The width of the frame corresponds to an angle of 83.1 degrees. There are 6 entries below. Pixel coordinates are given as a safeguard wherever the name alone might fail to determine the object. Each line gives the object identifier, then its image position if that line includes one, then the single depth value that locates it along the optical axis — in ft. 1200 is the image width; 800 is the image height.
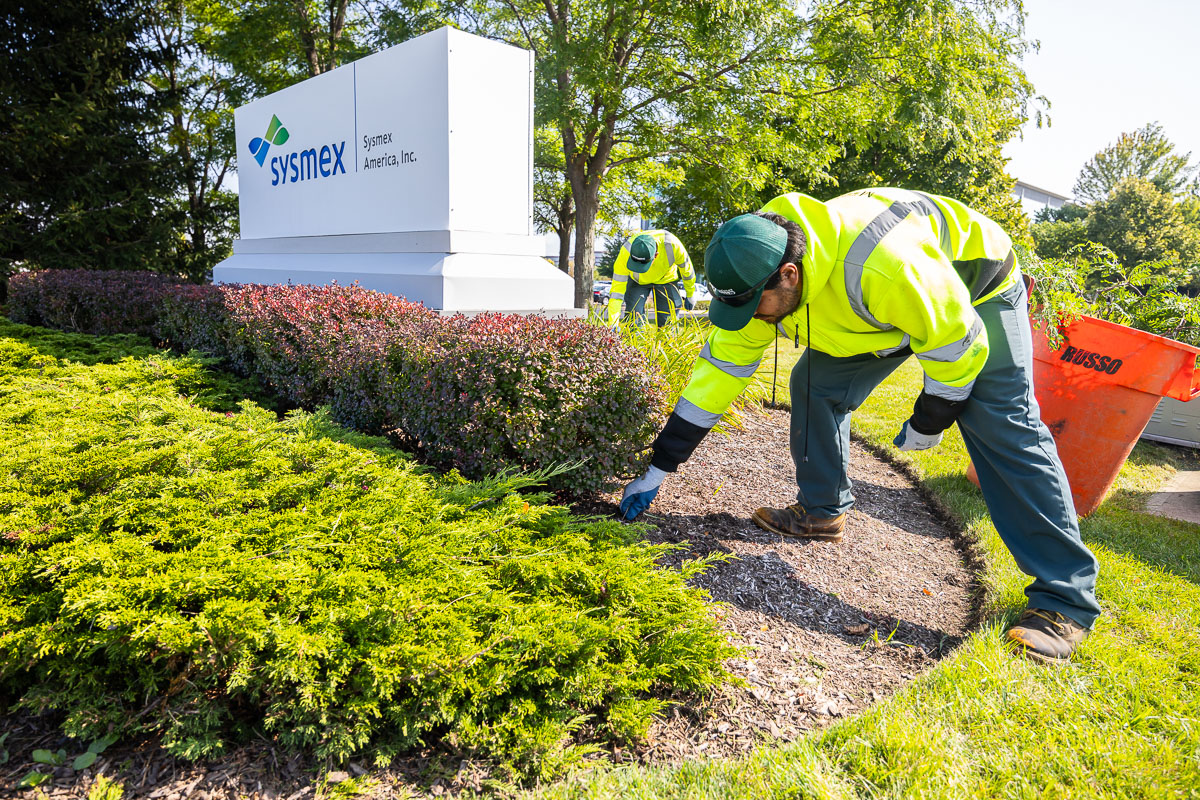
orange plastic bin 11.60
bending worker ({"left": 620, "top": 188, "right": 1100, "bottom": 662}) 7.48
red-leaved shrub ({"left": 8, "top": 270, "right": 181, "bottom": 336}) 21.42
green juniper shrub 5.85
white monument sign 16.31
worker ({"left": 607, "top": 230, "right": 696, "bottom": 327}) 26.43
